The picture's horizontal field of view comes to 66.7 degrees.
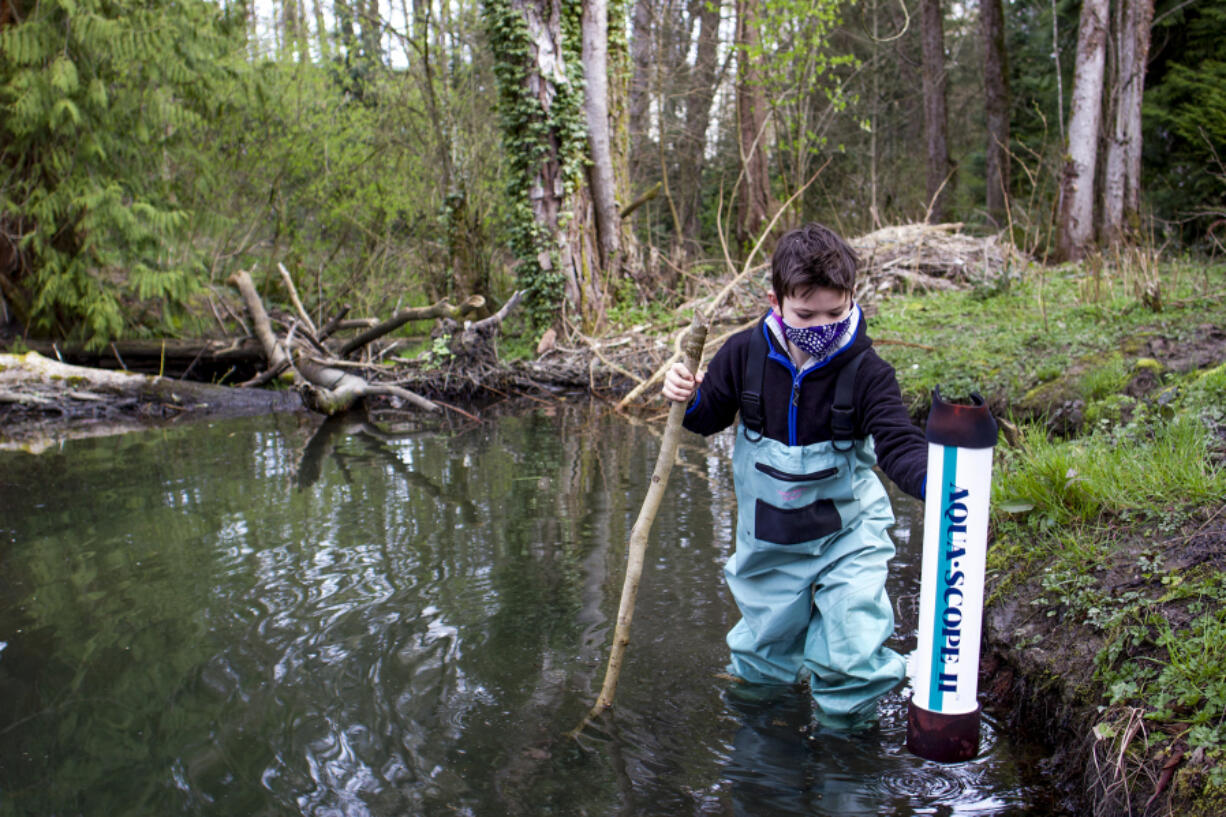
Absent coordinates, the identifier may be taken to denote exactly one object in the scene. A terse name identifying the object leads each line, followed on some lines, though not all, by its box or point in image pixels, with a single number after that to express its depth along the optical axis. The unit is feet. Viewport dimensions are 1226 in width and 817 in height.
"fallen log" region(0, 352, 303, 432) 32.99
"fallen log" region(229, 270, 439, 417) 32.76
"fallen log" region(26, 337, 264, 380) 39.63
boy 9.02
